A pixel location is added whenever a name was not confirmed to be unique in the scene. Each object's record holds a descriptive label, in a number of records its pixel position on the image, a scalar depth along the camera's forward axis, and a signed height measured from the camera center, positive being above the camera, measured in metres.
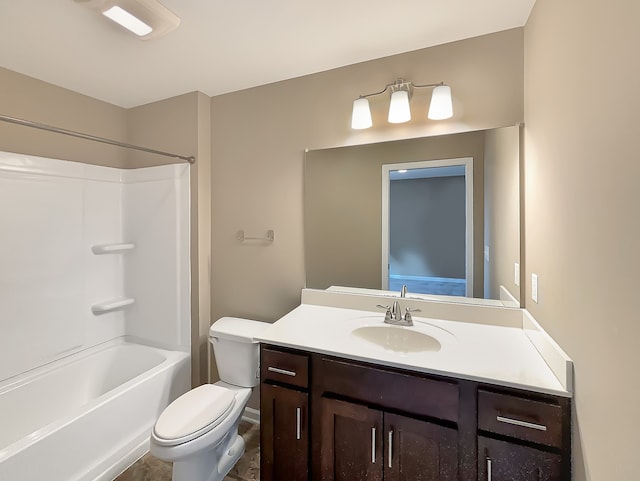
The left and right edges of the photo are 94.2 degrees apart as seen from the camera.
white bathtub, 1.40 -0.99
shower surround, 1.67 -0.44
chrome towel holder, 2.07 +0.02
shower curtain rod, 1.33 +0.57
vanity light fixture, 1.54 +0.73
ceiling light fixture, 1.24 +1.00
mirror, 1.51 +0.16
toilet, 1.39 -0.91
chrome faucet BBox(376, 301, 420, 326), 1.59 -0.42
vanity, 1.02 -0.63
